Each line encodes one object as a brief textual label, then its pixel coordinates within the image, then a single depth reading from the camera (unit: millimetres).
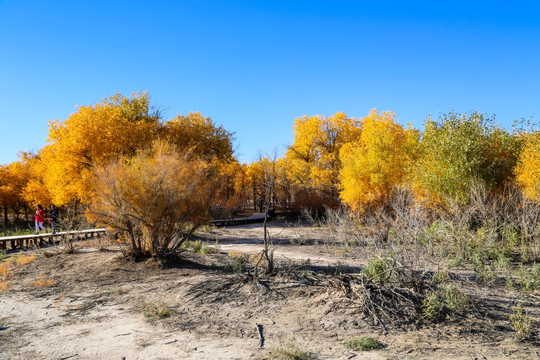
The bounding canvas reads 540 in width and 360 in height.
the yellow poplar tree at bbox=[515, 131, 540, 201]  16166
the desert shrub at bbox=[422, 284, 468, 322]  6484
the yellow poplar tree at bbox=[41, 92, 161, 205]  20188
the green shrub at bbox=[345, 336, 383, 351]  5566
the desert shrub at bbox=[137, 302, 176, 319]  7041
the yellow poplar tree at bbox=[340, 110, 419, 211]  23969
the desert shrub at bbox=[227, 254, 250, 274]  10016
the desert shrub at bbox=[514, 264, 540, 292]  8911
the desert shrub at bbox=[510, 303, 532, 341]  5875
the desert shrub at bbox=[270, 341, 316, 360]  5191
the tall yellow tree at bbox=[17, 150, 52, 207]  28552
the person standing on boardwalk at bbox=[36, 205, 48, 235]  18641
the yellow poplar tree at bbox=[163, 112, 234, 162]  25219
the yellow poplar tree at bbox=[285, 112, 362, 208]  39000
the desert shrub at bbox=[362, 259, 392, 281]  7195
